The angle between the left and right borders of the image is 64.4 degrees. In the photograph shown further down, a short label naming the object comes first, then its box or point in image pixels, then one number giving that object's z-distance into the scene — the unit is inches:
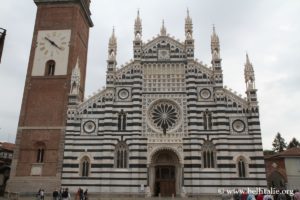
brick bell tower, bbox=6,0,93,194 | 889.5
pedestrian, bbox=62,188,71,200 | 687.9
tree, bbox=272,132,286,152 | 2062.9
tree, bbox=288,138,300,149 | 1876.5
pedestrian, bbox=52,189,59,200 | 729.6
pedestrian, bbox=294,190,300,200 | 478.1
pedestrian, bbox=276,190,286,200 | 520.5
